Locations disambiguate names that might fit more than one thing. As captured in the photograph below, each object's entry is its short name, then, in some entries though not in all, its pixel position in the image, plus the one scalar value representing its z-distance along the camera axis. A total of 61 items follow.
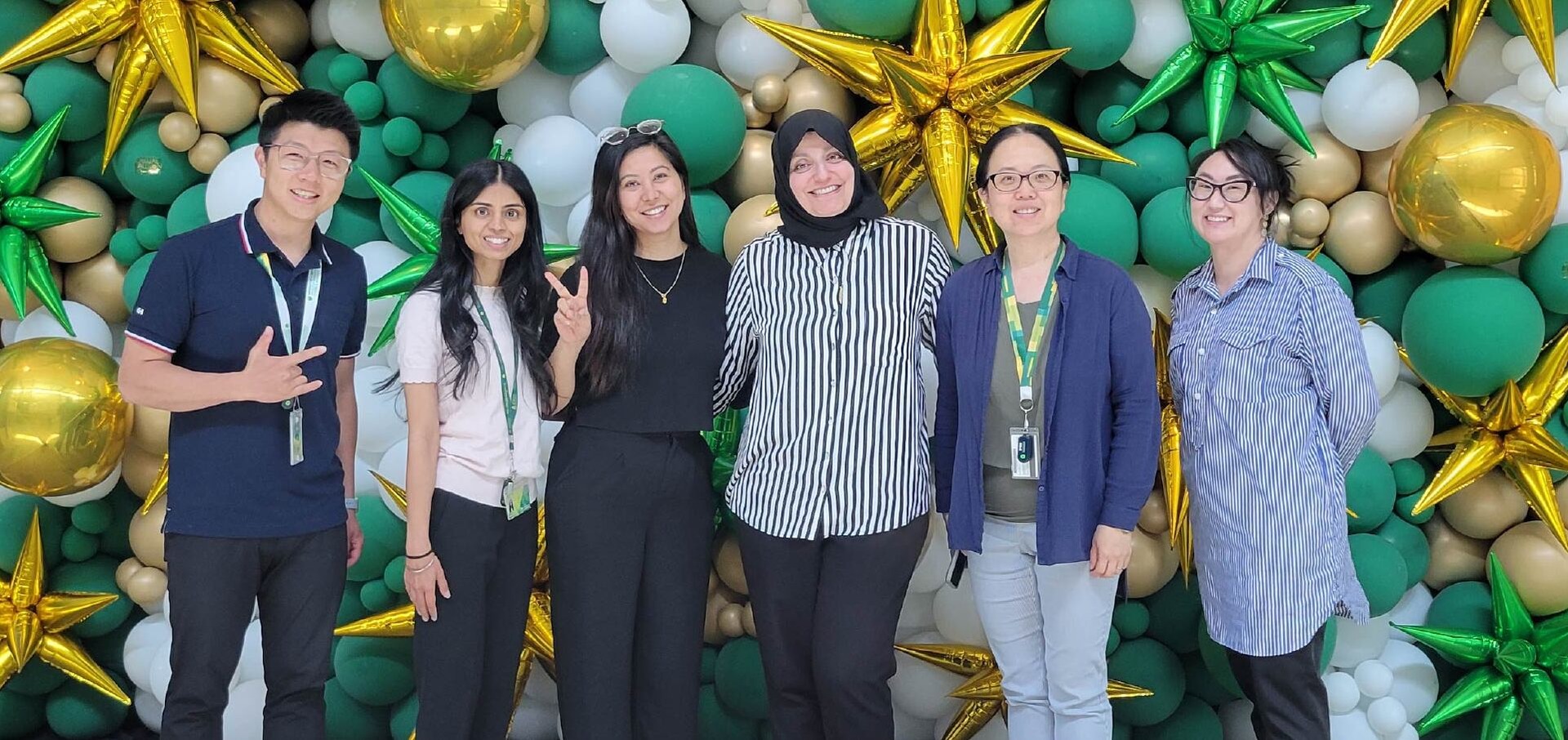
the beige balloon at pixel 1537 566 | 2.60
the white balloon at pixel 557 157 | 2.70
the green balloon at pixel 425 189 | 2.77
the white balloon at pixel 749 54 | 2.72
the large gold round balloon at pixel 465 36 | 2.57
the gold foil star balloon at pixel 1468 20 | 2.43
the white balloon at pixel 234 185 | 2.66
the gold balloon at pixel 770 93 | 2.71
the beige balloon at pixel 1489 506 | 2.66
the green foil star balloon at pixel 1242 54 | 2.46
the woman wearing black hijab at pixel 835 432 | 2.09
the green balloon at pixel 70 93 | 2.82
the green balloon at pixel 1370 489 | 2.62
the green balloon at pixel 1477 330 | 2.46
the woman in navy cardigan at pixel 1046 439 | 1.97
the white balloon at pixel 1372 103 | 2.53
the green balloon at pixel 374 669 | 2.81
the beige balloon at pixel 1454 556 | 2.74
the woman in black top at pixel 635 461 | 2.20
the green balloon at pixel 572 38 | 2.76
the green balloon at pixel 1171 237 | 2.54
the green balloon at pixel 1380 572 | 2.57
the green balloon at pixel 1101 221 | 2.53
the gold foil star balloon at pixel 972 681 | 2.69
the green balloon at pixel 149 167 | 2.84
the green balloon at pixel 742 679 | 2.79
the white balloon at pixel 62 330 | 2.85
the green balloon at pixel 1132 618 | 2.72
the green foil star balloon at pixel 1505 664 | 2.57
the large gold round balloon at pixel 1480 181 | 2.40
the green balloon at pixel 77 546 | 2.94
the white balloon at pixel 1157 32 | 2.62
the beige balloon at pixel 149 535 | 2.85
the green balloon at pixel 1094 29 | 2.56
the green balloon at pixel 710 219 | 2.69
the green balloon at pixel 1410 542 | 2.67
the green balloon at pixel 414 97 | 2.82
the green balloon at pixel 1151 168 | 2.68
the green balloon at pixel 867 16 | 2.56
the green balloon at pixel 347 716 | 2.88
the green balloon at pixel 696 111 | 2.57
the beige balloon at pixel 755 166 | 2.77
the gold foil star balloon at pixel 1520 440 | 2.54
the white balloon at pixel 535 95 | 2.91
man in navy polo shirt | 1.95
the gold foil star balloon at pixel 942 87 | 2.48
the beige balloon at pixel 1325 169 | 2.63
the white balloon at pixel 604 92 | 2.82
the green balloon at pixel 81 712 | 2.99
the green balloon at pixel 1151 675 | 2.73
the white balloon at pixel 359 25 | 2.82
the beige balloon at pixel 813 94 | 2.72
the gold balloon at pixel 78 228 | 2.83
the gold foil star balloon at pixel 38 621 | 2.80
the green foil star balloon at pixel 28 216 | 2.69
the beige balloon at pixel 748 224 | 2.60
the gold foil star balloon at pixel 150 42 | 2.65
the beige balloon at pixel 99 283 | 2.90
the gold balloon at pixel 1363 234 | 2.61
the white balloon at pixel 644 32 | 2.66
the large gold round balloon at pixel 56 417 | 2.60
